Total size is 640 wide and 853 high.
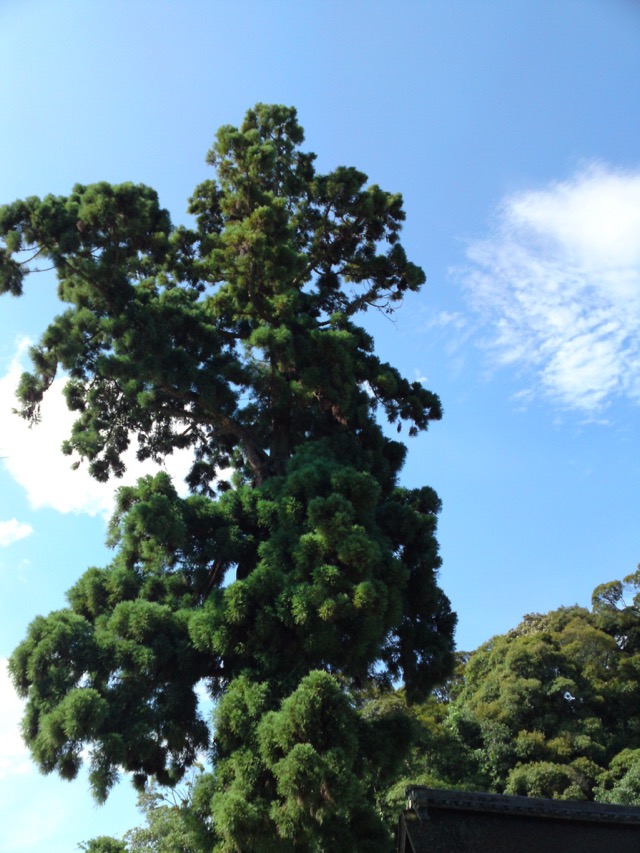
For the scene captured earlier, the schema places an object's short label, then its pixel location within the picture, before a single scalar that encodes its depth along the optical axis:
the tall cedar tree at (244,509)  7.70
